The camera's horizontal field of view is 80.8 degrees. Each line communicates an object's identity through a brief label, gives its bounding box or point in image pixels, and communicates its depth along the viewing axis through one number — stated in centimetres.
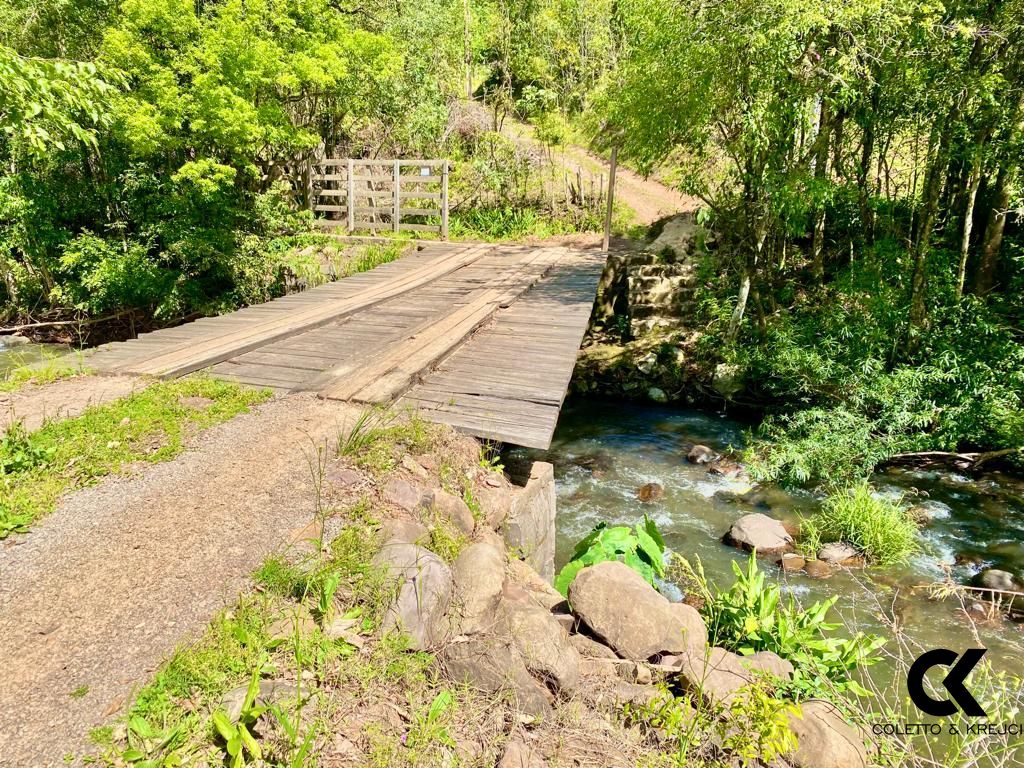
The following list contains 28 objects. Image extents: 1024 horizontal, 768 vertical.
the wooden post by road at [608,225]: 1250
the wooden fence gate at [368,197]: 1396
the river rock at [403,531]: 329
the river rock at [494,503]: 408
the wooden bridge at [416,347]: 503
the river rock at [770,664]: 308
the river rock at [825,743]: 258
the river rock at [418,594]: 277
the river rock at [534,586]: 351
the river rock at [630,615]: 310
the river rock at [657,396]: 1032
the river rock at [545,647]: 274
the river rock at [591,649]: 310
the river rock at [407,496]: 368
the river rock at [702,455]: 803
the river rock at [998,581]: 529
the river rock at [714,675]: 280
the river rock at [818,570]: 559
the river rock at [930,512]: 655
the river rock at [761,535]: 593
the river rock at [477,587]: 292
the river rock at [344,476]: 373
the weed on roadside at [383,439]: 398
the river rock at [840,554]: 577
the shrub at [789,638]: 327
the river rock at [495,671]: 261
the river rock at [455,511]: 374
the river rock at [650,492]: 706
